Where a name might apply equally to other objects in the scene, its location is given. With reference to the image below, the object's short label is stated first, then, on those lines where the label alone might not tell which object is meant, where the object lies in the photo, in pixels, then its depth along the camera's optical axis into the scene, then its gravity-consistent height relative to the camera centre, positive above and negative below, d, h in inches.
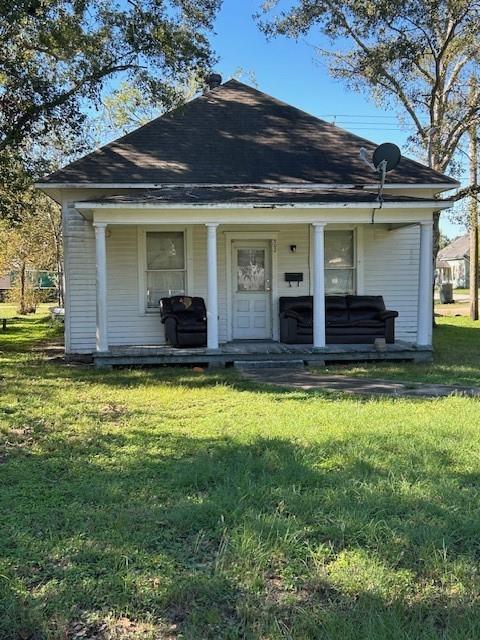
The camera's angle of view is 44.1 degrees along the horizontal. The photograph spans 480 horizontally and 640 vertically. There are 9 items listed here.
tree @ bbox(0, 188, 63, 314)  1052.5 +85.1
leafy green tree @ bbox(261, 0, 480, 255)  578.9 +259.8
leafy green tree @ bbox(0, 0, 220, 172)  427.8 +185.1
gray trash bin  1382.9 -6.7
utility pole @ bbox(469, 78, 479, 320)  669.9 +96.9
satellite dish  435.5 +100.9
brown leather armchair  438.6 -22.7
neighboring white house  2605.8 +128.1
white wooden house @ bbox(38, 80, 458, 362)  414.3 +50.0
